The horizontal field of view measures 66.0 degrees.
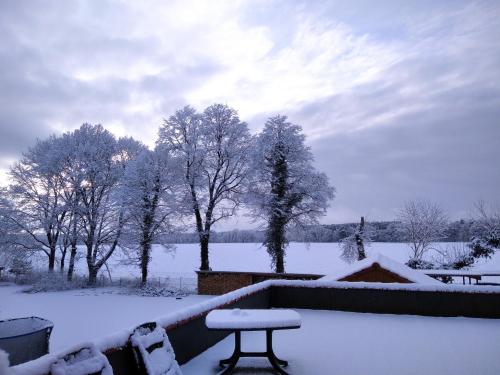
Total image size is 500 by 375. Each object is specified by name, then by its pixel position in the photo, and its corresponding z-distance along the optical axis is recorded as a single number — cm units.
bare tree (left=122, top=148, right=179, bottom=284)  2416
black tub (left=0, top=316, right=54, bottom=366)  572
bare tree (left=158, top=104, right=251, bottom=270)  2439
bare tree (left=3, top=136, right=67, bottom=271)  2598
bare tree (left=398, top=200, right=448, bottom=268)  3178
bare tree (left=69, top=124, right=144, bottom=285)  2505
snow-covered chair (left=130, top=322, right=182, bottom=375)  407
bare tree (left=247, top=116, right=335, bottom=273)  2238
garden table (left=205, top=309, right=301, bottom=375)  500
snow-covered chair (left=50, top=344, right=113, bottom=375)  318
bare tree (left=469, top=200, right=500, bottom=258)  2412
